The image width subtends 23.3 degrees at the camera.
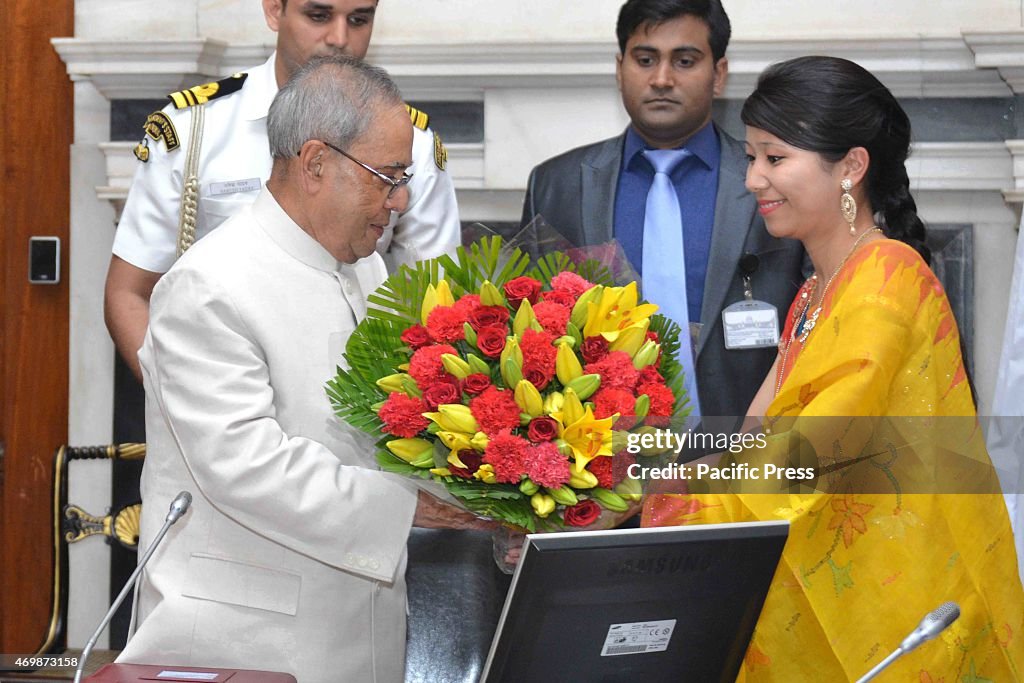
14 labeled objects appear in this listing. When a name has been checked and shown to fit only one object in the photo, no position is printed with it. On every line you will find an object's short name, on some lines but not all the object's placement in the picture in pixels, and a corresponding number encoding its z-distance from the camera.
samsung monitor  2.85
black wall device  4.50
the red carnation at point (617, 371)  3.11
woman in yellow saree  3.16
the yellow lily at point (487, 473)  3.08
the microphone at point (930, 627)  2.82
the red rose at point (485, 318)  3.13
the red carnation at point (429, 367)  3.10
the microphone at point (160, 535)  2.92
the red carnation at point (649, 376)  3.14
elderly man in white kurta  3.18
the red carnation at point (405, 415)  3.10
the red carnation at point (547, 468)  3.06
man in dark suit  3.89
